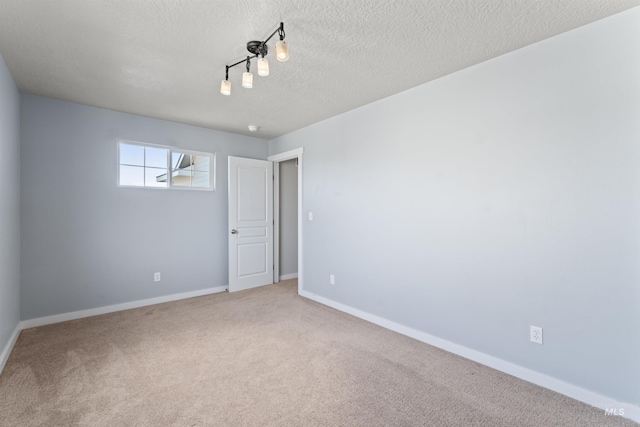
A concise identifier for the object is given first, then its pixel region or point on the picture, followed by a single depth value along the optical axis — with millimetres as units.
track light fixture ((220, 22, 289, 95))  1771
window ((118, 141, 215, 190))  3922
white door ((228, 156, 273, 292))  4695
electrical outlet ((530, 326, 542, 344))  2195
